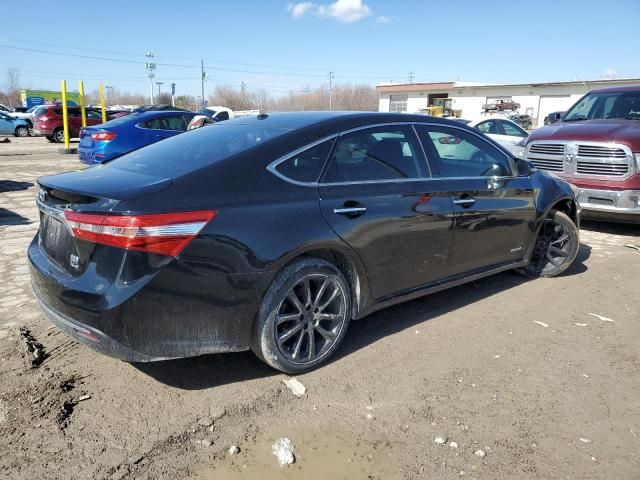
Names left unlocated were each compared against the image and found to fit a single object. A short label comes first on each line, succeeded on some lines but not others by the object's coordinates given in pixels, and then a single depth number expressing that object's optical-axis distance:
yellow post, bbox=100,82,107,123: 19.32
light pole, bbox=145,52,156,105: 76.81
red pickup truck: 7.02
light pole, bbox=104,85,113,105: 114.31
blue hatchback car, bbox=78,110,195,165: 10.68
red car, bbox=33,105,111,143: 23.67
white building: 46.28
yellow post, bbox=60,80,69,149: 16.65
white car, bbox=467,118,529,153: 13.54
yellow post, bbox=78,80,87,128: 17.98
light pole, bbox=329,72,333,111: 79.46
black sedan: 2.74
